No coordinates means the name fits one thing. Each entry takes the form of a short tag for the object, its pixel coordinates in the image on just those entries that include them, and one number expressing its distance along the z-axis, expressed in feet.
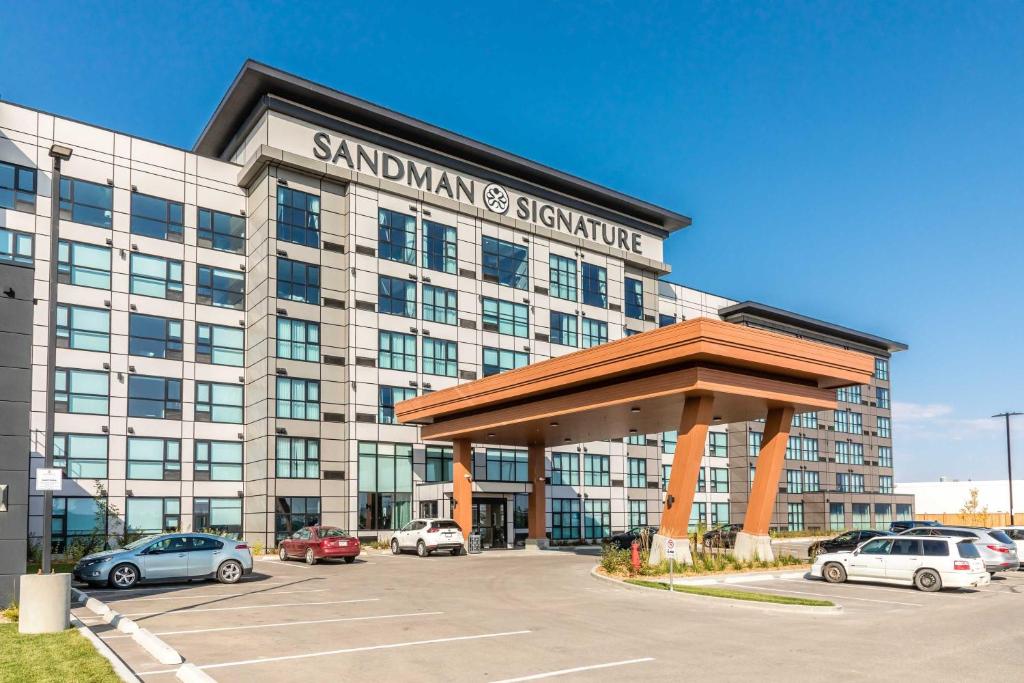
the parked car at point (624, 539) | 154.21
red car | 117.39
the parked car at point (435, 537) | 132.67
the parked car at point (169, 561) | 82.99
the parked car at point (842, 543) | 121.60
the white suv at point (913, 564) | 85.20
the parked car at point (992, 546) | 102.37
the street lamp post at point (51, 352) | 55.47
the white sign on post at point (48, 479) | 53.93
